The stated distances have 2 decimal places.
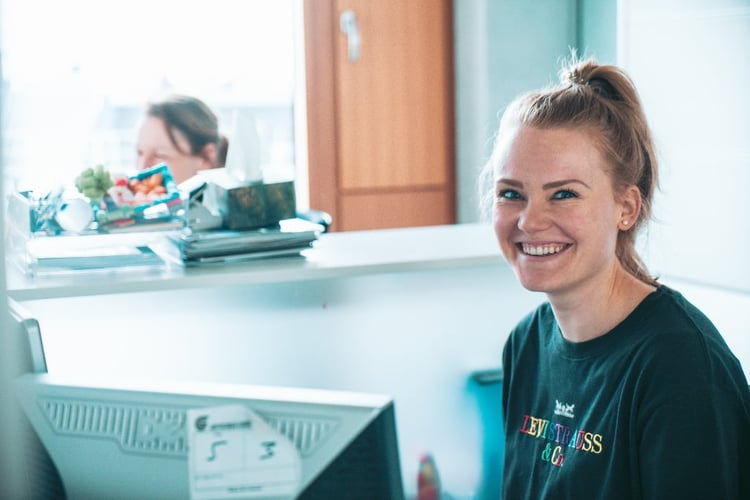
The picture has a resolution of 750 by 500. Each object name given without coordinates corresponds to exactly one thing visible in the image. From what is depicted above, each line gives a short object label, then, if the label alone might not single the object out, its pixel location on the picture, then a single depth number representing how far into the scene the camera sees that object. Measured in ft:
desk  6.61
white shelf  6.43
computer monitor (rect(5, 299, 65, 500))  4.13
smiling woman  5.24
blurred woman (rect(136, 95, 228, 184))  9.85
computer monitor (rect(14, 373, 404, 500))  3.98
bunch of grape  6.79
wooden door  14.25
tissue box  6.69
